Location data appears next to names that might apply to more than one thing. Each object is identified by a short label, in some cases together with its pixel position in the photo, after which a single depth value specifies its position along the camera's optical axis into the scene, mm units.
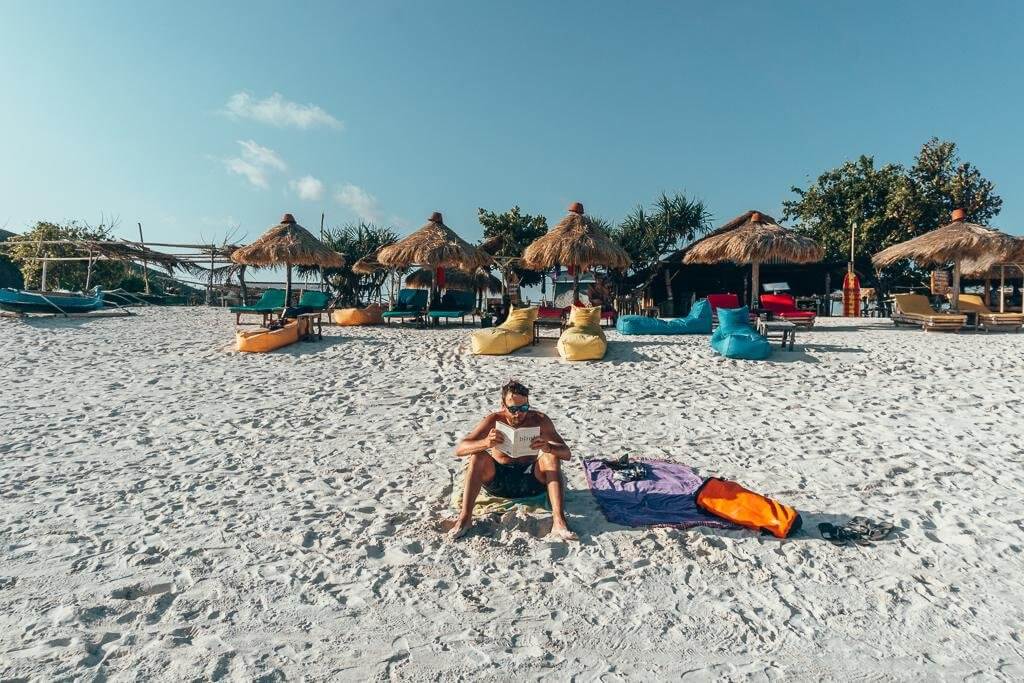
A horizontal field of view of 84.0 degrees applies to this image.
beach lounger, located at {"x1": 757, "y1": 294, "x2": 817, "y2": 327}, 10484
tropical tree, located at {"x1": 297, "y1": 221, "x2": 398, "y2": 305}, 19516
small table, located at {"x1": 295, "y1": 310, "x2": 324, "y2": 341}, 9492
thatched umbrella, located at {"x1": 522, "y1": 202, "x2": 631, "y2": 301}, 11180
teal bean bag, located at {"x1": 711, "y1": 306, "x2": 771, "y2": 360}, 7785
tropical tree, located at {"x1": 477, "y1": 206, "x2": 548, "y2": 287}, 20781
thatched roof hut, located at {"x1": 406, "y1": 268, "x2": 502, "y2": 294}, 16500
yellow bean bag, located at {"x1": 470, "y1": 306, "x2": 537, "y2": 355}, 8477
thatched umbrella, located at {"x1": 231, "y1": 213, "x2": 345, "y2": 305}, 11961
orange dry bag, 2945
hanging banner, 14867
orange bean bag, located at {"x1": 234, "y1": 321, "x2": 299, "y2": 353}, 8578
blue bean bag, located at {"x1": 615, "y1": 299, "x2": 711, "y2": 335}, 10102
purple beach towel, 3111
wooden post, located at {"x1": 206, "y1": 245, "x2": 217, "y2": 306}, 18947
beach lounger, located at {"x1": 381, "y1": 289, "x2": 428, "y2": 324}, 12012
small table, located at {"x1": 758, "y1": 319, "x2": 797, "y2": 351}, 8259
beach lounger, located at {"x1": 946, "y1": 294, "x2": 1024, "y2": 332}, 10359
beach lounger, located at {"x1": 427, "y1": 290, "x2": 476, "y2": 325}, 12428
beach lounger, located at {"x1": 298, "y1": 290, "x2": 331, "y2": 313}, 11712
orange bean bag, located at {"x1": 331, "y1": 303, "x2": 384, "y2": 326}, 12039
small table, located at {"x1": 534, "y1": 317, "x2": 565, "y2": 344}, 9578
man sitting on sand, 3035
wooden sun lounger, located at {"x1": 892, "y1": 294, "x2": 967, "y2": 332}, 10125
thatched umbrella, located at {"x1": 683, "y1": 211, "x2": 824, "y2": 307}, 11281
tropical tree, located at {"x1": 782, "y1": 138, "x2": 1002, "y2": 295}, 17391
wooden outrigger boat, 11602
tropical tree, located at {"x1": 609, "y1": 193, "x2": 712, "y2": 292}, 19234
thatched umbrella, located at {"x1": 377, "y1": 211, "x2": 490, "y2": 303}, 11617
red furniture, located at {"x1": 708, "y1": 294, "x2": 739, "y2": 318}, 11336
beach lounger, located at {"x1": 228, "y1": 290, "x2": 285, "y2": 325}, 11594
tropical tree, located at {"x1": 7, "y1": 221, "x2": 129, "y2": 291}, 17453
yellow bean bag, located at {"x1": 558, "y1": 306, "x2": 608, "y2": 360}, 7930
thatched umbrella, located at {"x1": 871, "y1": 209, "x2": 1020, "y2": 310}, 10539
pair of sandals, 2896
